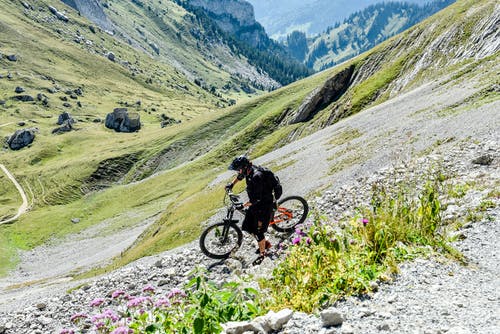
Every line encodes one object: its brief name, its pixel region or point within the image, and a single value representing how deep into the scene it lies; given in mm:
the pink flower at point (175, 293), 8641
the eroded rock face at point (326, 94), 86625
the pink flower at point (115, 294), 9211
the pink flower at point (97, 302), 9430
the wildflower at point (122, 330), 7035
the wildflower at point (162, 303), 8039
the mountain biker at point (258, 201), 15172
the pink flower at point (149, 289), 9380
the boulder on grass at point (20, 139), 189750
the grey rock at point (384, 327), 7119
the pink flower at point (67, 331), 8142
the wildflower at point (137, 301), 8125
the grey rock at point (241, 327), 7434
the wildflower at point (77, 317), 8102
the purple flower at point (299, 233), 11336
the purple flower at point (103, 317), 7688
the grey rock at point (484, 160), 16758
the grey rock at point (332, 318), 7512
